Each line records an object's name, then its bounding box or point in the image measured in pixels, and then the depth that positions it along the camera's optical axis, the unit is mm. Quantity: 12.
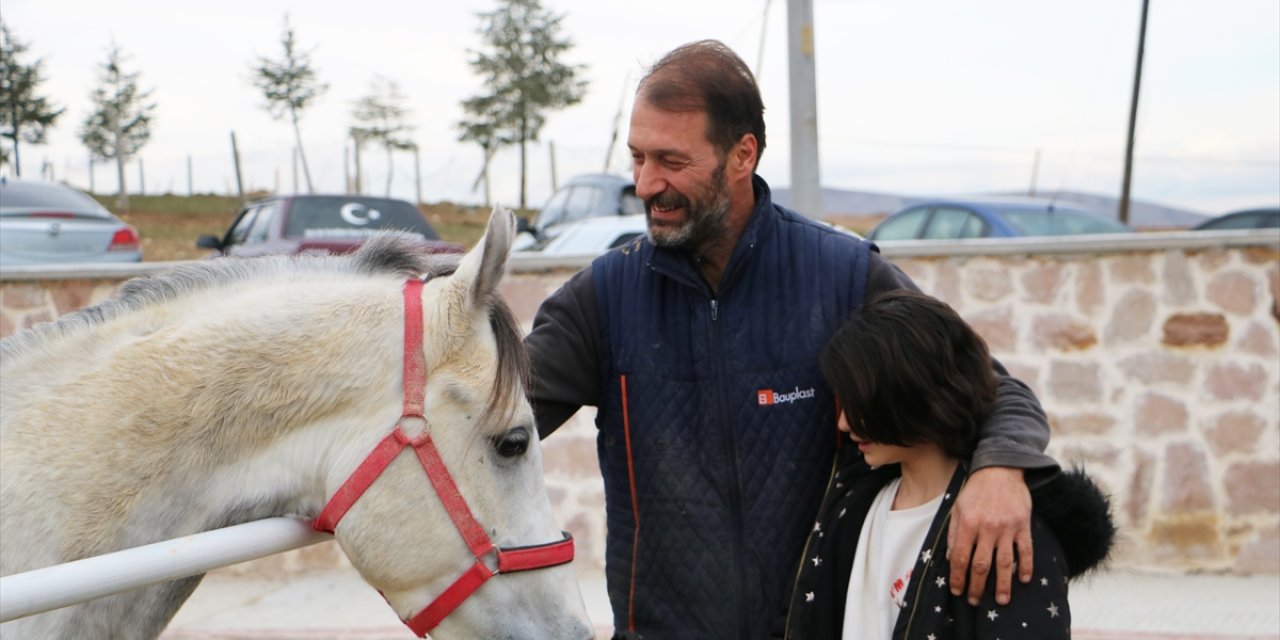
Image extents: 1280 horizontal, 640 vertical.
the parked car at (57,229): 8719
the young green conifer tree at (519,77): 25391
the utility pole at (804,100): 6641
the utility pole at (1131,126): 18375
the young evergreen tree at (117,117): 23547
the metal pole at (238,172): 24312
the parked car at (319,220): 9336
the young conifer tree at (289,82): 25562
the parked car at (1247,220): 9680
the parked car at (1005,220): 8555
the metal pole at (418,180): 24797
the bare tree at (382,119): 26625
